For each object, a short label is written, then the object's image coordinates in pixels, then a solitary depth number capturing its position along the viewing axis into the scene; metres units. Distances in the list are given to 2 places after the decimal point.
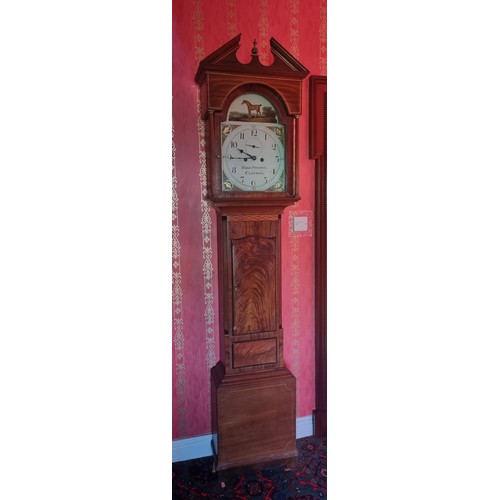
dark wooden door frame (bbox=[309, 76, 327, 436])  2.25
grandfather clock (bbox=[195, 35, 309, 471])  1.81
